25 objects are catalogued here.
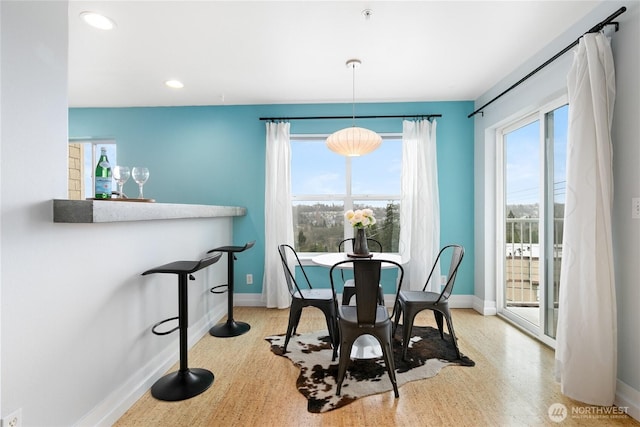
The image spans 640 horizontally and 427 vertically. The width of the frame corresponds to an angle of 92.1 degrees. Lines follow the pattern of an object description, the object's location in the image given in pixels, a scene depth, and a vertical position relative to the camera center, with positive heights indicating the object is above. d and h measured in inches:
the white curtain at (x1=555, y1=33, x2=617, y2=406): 71.9 -6.7
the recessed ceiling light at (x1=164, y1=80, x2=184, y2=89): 125.6 +53.4
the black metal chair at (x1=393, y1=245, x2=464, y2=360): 95.4 -29.0
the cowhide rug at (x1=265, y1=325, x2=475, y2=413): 78.1 -45.7
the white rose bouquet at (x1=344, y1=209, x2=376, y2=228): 99.6 -1.8
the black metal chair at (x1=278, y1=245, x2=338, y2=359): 97.2 -29.0
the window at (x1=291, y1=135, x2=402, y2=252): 153.6 +10.9
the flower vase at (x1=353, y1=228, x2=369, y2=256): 103.3 -10.6
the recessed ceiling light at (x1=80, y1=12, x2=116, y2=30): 81.4 +52.3
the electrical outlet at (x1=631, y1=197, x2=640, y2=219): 69.3 +1.1
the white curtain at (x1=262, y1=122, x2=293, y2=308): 146.1 +2.1
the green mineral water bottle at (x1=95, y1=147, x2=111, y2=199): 73.2 +7.7
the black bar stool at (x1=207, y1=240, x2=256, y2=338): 115.8 -43.8
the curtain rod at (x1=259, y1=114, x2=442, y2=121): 147.6 +46.2
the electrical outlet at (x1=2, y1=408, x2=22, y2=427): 46.9 -32.1
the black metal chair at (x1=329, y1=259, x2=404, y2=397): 73.8 -27.4
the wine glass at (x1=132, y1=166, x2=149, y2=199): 92.6 +11.6
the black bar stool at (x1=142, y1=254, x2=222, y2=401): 77.8 -43.9
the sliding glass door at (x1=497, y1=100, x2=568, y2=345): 102.9 -1.2
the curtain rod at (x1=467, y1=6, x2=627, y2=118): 71.1 +45.1
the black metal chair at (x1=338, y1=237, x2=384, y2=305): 110.1 -29.0
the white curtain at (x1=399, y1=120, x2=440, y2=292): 140.8 +4.4
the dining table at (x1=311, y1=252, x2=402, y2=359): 97.7 -44.9
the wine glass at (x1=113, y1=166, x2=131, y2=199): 86.4 +10.7
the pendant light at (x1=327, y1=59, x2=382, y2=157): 108.6 +25.6
